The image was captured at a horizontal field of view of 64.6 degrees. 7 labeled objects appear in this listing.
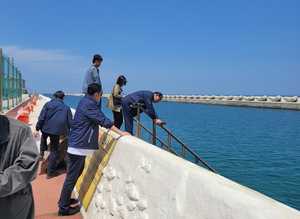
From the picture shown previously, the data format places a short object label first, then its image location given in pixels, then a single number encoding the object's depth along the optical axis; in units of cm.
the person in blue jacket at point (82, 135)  321
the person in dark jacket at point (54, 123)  471
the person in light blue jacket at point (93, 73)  514
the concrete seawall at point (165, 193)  152
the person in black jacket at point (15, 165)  152
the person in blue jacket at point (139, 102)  455
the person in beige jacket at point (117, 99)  572
